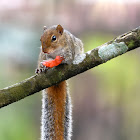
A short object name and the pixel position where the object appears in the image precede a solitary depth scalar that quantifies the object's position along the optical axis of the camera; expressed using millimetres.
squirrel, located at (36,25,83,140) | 6647
